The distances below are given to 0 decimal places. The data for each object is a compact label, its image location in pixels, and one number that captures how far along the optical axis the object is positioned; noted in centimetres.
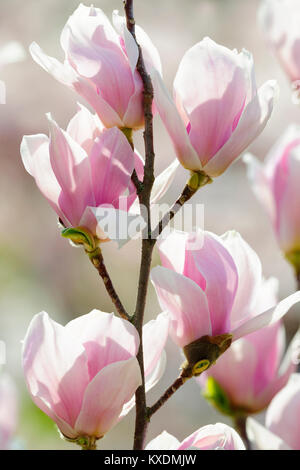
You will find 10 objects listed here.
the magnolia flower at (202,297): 145
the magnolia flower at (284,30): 174
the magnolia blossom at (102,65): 145
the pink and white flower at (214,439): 145
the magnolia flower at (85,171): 144
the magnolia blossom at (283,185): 169
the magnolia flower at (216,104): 145
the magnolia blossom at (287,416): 153
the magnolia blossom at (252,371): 166
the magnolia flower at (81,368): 143
